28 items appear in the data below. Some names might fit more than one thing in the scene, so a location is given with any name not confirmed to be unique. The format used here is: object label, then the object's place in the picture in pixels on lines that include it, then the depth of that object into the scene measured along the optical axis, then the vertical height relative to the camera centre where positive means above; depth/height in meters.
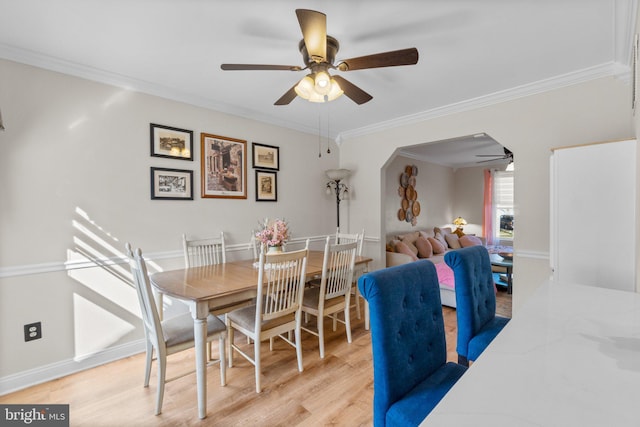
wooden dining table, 1.74 -0.52
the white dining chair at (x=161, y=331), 1.69 -0.79
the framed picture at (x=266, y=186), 3.41 +0.31
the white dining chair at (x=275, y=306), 1.97 -0.71
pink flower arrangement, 2.52 -0.21
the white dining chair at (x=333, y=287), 2.43 -0.69
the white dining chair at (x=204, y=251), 2.74 -0.40
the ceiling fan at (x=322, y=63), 1.47 +0.90
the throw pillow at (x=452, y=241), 5.80 -0.65
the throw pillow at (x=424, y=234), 5.39 -0.47
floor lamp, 4.18 +0.33
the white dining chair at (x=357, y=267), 2.96 -0.60
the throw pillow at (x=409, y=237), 4.96 -0.48
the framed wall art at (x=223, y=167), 2.98 +0.50
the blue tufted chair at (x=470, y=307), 1.50 -0.54
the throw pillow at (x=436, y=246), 5.25 -0.67
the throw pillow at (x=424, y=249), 4.93 -0.68
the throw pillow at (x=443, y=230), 5.91 -0.44
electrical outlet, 2.08 -0.87
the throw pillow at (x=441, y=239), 5.60 -0.58
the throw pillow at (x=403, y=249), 4.33 -0.60
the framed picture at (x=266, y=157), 3.39 +0.68
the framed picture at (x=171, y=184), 2.66 +0.28
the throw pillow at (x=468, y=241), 5.92 -0.66
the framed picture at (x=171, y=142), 2.66 +0.69
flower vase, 2.54 -0.34
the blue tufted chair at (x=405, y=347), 1.06 -0.55
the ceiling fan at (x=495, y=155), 5.24 +1.02
